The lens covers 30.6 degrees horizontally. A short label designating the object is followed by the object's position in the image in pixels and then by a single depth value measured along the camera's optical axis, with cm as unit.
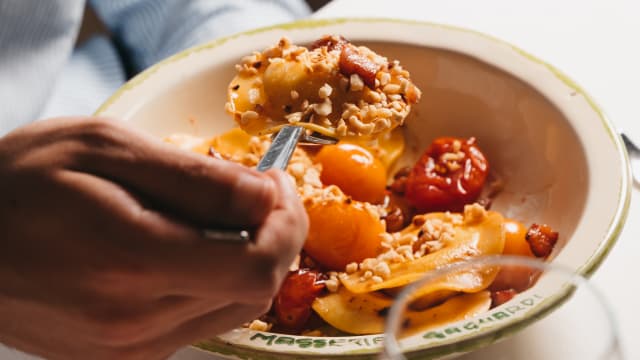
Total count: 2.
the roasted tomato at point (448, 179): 46
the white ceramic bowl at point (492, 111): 41
